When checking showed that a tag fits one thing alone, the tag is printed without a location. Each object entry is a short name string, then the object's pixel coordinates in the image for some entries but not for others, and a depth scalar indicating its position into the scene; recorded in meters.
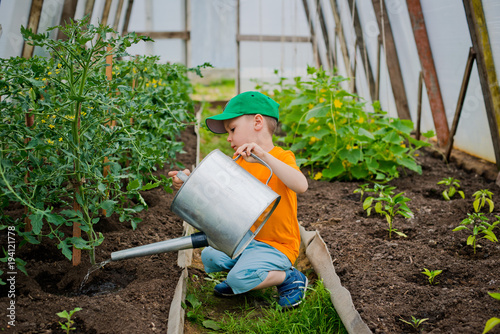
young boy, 2.00
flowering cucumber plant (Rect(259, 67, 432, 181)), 3.38
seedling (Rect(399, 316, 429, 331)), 1.65
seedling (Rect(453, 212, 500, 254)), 2.08
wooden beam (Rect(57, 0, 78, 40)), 3.81
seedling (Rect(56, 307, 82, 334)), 1.46
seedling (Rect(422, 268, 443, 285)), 1.89
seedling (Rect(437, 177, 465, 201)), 2.98
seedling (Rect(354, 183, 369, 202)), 2.91
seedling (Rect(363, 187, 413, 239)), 2.43
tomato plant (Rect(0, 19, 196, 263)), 1.67
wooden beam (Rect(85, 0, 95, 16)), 4.44
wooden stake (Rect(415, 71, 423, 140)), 4.09
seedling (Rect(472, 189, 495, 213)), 2.41
